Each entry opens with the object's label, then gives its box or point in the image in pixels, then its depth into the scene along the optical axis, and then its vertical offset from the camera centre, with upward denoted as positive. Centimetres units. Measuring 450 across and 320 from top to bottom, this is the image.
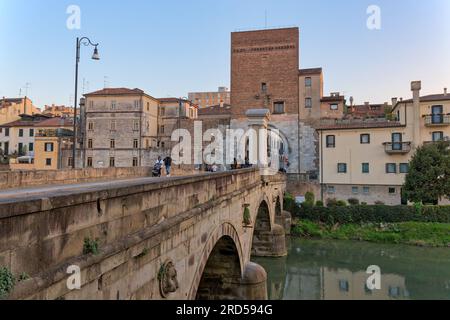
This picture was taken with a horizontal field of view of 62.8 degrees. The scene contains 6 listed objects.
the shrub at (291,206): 3459 -320
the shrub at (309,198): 3553 -254
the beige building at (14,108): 5984 +1083
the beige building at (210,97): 11306 +2311
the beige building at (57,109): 8424 +1462
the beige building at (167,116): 5147 +786
